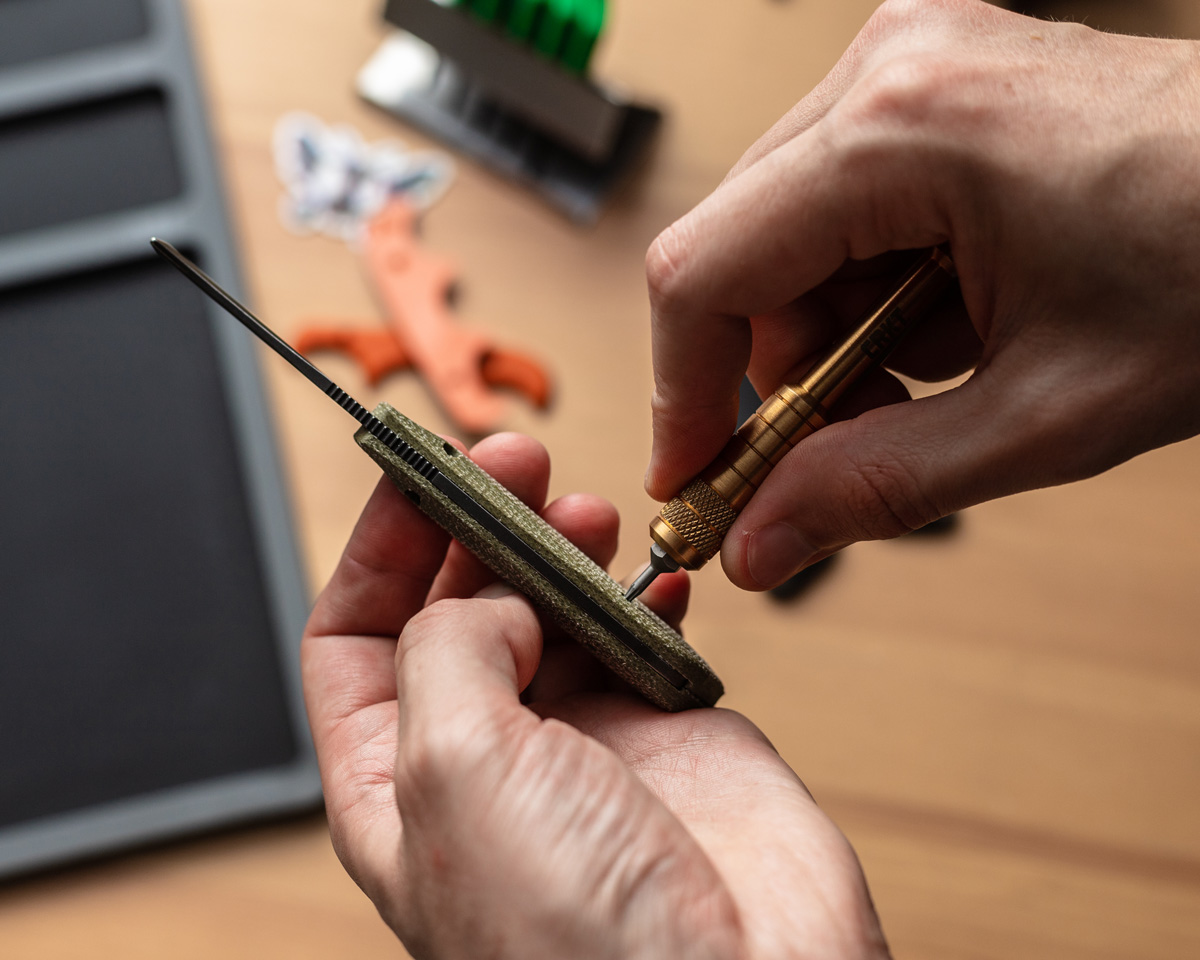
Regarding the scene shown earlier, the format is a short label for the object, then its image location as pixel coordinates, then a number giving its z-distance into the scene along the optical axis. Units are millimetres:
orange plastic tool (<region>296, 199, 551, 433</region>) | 506
